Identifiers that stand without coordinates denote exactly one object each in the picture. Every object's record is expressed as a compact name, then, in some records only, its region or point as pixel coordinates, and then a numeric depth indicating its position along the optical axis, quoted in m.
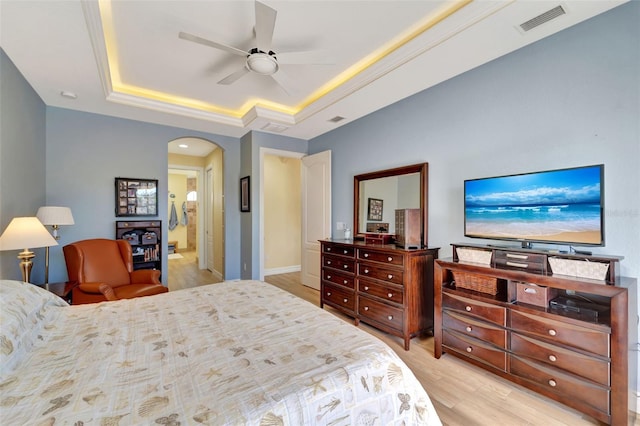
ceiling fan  1.77
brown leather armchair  2.58
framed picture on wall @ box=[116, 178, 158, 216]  3.75
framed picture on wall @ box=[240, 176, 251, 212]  4.36
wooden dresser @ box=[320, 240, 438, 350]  2.59
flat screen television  1.79
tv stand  1.53
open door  4.31
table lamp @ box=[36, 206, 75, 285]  2.63
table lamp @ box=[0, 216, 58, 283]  1.97
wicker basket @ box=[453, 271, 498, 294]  2.13
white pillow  1.05
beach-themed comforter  0.81
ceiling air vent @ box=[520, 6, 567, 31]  1.77
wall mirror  2.94
